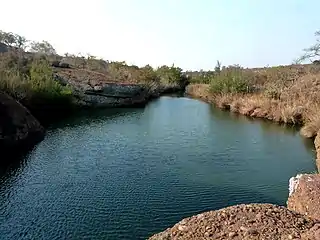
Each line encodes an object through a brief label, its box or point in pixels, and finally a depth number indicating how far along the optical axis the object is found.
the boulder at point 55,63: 39.09
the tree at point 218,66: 52.38
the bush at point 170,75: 51.54
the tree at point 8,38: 54.42
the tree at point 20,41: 54.08
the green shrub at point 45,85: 25.68
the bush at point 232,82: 32.30
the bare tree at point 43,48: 54.17
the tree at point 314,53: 20.75
